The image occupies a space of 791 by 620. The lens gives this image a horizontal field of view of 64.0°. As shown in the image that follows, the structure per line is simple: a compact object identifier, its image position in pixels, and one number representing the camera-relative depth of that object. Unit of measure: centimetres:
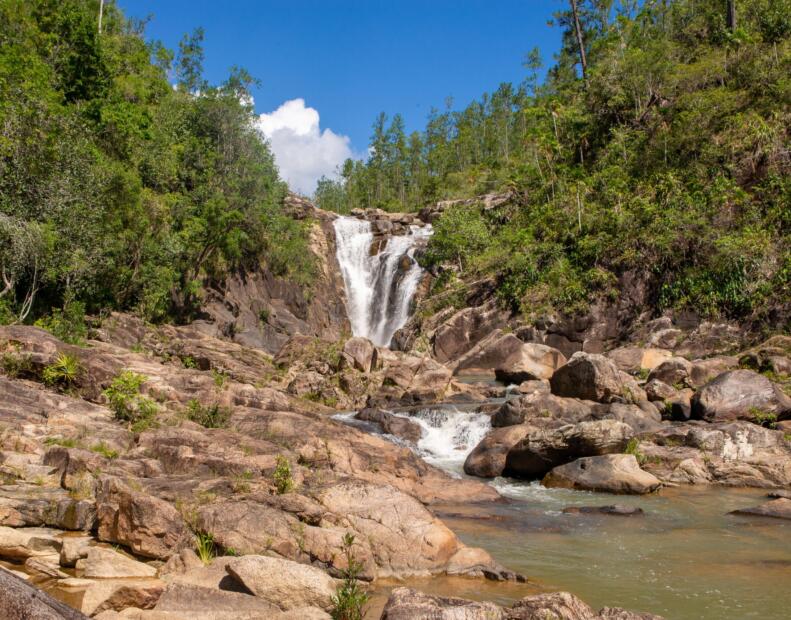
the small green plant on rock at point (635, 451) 1612
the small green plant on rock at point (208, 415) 1384
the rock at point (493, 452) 1662
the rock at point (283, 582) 653
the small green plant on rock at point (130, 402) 1321
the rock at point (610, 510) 1242
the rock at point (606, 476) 1434
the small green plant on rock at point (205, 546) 761
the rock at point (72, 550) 707
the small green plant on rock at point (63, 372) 1452
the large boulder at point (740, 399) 1761
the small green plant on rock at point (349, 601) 643
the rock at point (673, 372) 2225
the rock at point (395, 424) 1991
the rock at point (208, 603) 600
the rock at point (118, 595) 595
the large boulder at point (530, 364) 2711
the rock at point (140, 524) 759
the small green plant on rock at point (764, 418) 1745
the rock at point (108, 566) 682
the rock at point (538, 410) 1947
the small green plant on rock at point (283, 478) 990
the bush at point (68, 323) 2231
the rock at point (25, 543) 700
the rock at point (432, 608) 580
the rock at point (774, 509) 1210
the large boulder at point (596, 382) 2099
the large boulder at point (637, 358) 2574
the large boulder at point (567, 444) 1574
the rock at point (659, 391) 2102
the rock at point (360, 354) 2681
